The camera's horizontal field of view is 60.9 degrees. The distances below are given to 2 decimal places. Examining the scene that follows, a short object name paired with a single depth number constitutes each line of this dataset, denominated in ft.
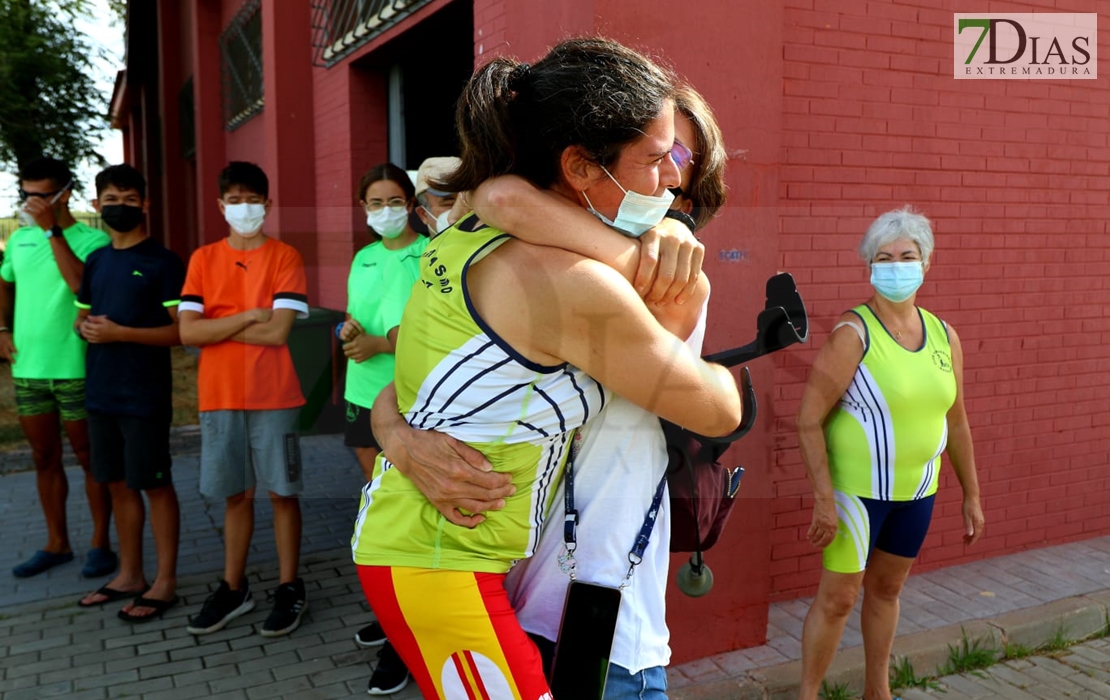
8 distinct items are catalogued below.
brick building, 12.80
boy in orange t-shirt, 14.29
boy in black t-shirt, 14.94
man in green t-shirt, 16.33
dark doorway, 22.54
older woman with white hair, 11.24
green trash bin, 17.17
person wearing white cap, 14.32
